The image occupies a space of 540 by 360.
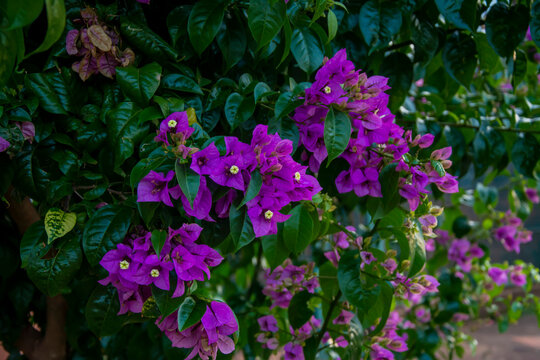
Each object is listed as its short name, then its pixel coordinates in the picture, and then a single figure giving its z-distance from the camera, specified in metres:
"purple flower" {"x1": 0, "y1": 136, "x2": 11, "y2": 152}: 0.61
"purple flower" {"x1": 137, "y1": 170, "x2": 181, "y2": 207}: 0.55
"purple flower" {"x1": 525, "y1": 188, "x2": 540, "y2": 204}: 1.91
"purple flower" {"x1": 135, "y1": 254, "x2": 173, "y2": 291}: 0.56
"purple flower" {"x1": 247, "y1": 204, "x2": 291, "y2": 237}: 0.57
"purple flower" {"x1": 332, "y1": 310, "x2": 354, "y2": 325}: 0.93
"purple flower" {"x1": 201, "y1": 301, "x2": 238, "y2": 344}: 0.59
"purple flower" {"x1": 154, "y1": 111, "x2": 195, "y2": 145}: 0.57
